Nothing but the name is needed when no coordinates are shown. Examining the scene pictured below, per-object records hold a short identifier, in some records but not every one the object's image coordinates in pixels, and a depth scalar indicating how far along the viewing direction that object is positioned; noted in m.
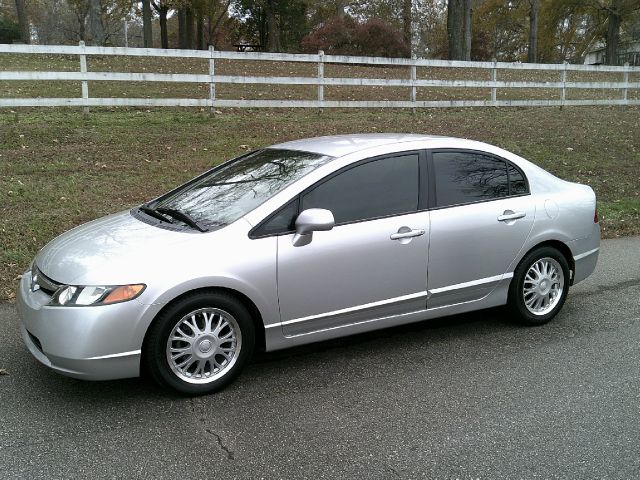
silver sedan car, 3.62
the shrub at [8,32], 33.28
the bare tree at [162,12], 30.03
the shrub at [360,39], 36.12
